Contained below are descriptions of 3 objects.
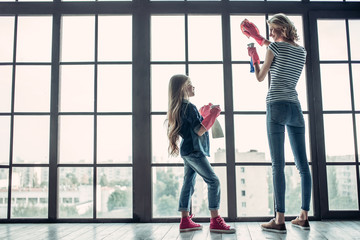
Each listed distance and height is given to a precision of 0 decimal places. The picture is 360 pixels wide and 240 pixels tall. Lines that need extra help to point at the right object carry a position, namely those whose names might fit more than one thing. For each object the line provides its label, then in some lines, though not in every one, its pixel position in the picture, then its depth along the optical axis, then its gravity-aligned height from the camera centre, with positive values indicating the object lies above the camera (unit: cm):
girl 216 +6
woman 208 +26
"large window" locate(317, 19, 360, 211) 259 +33
